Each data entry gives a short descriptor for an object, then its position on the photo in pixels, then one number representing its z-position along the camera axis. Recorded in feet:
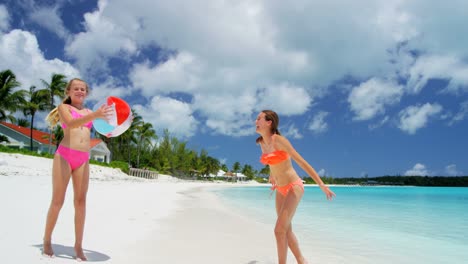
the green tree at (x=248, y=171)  406.00
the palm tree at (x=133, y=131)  203.92
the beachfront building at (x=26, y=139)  151.74
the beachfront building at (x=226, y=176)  326.63
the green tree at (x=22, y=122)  213.87
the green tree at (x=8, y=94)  129.70
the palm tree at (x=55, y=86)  143.39
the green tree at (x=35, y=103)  134.62
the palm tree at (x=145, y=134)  217.77
